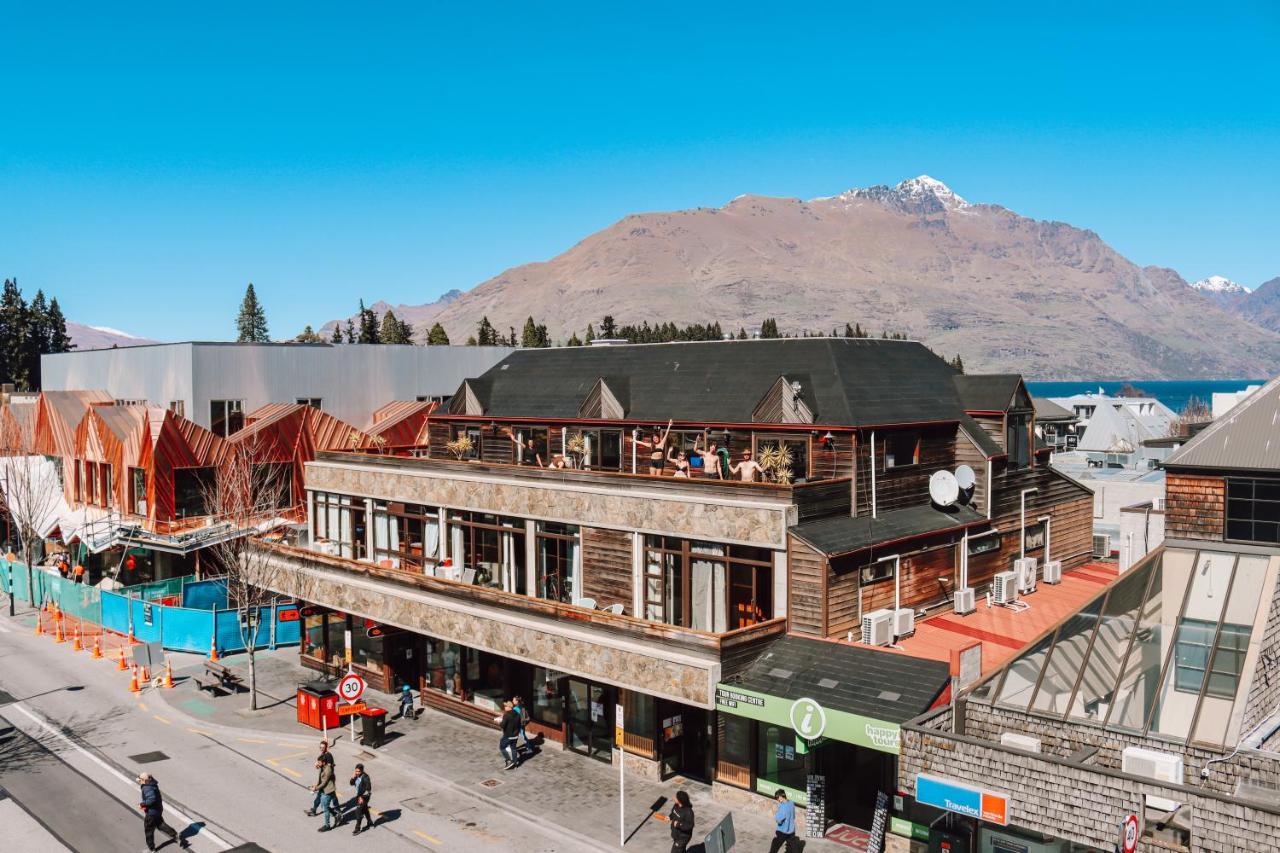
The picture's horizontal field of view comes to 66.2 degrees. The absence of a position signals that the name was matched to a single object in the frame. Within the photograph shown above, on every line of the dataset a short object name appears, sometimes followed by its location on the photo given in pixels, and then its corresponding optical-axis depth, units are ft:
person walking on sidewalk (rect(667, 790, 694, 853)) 70.18
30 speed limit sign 90.02
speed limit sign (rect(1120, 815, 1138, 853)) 51.88
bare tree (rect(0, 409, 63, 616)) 177.17
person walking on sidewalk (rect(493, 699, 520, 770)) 92.02
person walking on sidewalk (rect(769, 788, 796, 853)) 70.33
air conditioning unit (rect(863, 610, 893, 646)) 83.51
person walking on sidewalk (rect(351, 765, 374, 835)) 76.89
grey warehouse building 165.58
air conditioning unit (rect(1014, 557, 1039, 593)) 104.99
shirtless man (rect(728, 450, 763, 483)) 94.48
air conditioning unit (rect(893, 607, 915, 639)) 85.66
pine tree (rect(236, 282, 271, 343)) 575.79
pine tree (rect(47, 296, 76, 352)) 372.62
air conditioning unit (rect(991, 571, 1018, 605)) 101.86
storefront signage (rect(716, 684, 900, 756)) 67.67
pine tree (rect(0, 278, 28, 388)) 341.62
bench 114.73
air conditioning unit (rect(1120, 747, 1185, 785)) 55.36
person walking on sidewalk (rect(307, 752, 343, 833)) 77.61
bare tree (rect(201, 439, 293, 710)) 126.52
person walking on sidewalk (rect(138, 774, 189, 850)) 71.77
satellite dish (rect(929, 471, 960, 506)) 99.91
